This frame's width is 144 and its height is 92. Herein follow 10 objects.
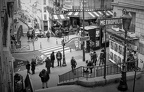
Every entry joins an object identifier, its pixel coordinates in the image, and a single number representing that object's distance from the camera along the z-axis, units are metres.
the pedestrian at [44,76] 15.75
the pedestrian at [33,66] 19.83
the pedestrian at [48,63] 19.20
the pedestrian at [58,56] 21.91
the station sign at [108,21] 15.27
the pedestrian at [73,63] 19.45
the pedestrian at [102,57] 20.86
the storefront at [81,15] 40.81
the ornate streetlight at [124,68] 12.48
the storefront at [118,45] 19.44
